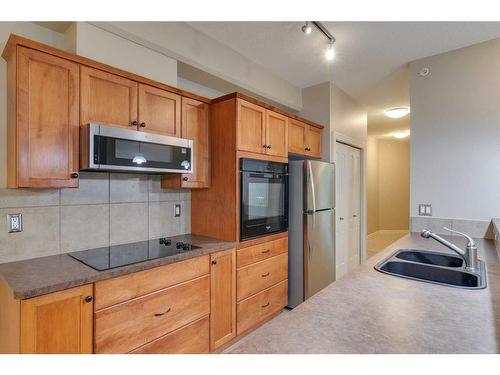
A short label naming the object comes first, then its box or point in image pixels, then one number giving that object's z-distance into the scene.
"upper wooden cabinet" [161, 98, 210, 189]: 2.21
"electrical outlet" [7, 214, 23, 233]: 1.61
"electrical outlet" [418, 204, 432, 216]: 2.56
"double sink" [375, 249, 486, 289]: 1.41
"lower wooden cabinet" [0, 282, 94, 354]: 1.22
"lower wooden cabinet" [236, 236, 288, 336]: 2.28
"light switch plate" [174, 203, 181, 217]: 2.46
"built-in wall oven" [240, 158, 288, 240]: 2.30
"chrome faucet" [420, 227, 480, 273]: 1.44
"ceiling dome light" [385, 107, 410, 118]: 4.15
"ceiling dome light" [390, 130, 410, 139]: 5.76
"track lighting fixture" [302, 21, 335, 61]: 2.14
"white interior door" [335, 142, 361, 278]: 3.64
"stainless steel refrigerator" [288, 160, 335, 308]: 2.77
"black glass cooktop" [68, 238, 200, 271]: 1.61
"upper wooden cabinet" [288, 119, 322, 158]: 2.90
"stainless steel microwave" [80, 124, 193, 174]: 1.60
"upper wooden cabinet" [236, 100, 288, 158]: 2.30
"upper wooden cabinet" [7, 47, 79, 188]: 1.46
